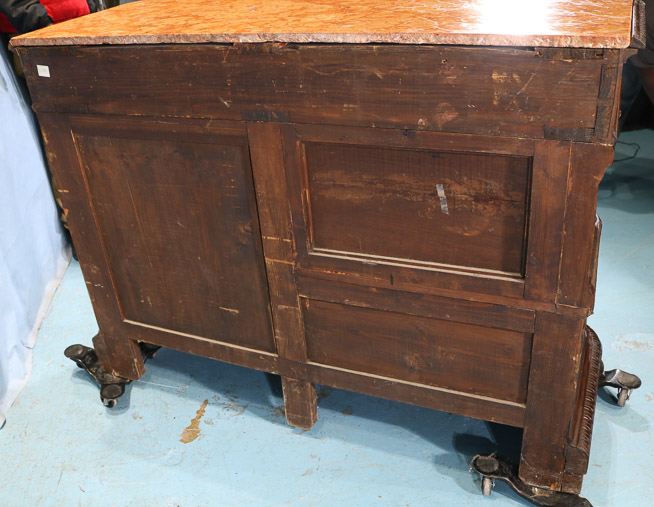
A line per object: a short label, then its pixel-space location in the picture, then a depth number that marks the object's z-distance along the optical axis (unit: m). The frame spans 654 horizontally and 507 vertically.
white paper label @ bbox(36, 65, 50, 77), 1.61
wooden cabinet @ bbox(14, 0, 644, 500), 1.24
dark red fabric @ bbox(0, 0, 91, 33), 2.36
